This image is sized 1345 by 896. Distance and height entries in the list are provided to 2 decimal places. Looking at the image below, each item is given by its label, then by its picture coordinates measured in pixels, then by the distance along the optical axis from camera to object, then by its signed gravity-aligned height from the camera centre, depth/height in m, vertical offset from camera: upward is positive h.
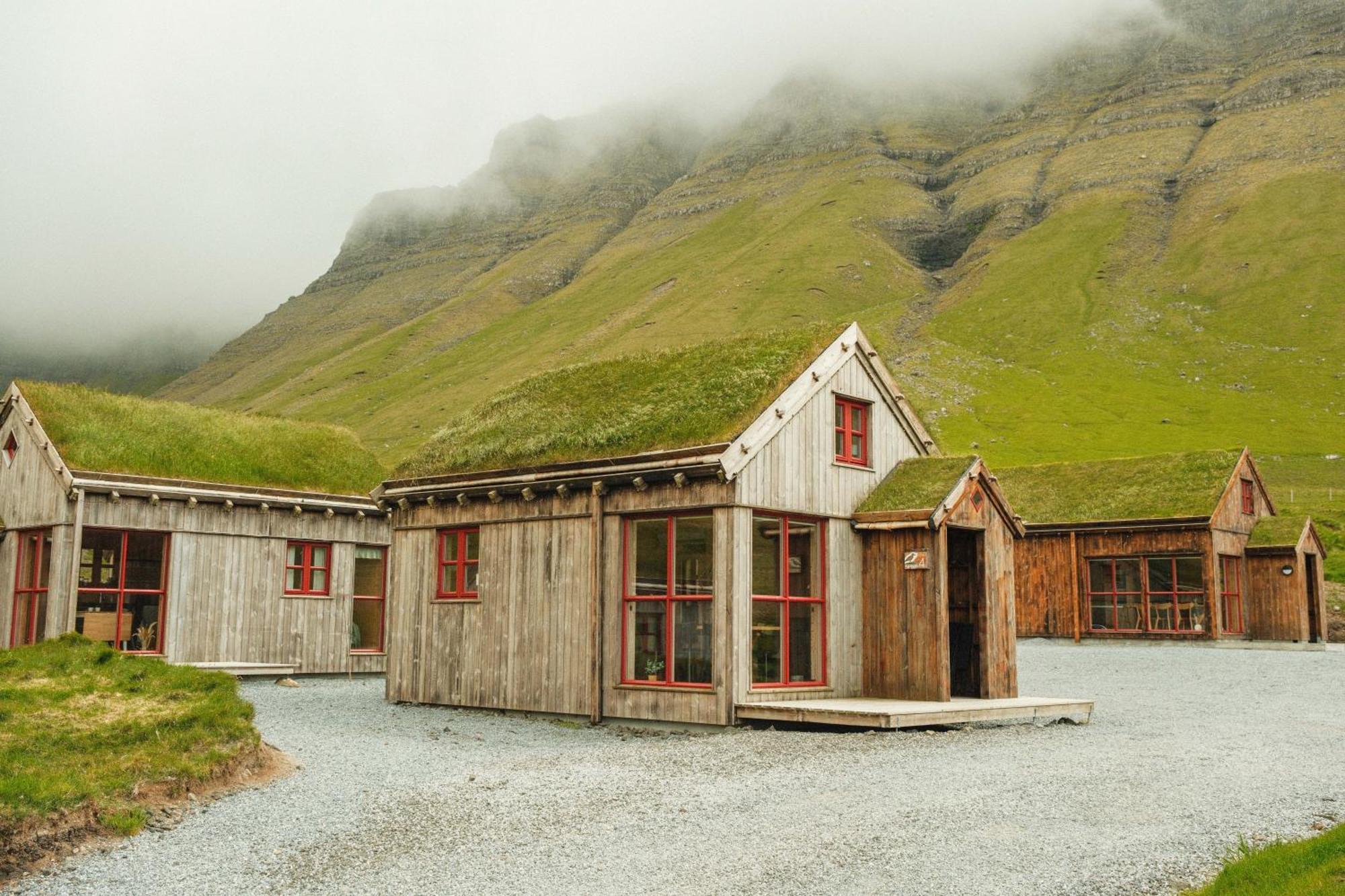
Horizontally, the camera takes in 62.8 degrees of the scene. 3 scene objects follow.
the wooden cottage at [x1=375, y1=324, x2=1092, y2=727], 16.80 +0.80
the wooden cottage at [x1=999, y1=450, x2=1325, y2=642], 35.62 +1.34
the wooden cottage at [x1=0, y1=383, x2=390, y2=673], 23.86 +1.32
